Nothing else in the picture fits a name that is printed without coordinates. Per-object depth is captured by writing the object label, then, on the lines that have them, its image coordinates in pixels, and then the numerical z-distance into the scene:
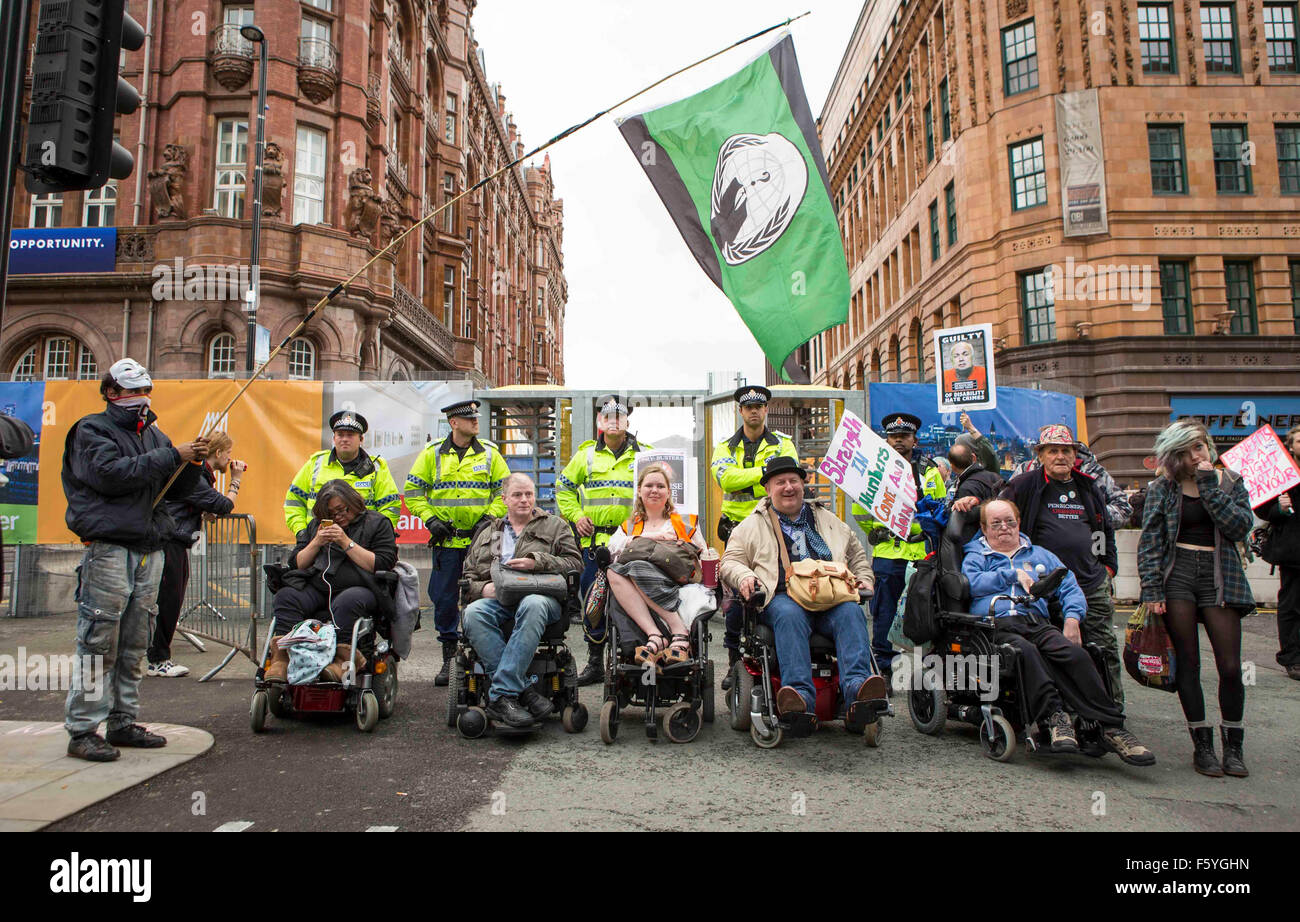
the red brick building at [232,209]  22.81
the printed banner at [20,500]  9.93
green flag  6.71
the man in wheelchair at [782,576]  4.54
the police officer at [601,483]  6.74
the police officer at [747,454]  6.45
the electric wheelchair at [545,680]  5.07
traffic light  3.54
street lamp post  16.08
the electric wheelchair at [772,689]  4.74
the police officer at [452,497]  6.45
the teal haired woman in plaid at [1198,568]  4.41
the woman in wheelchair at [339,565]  5.15
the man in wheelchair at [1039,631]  4.36
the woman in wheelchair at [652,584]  4.91
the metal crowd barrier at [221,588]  7.49
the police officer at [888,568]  6.22
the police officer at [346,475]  6.07
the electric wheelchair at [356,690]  4.95
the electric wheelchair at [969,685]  4.49
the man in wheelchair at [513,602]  4.85
